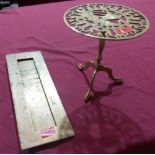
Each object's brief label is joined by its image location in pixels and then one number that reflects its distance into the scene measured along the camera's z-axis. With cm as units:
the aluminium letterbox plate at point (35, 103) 75
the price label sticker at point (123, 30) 81
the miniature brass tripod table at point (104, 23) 79
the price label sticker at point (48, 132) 75
